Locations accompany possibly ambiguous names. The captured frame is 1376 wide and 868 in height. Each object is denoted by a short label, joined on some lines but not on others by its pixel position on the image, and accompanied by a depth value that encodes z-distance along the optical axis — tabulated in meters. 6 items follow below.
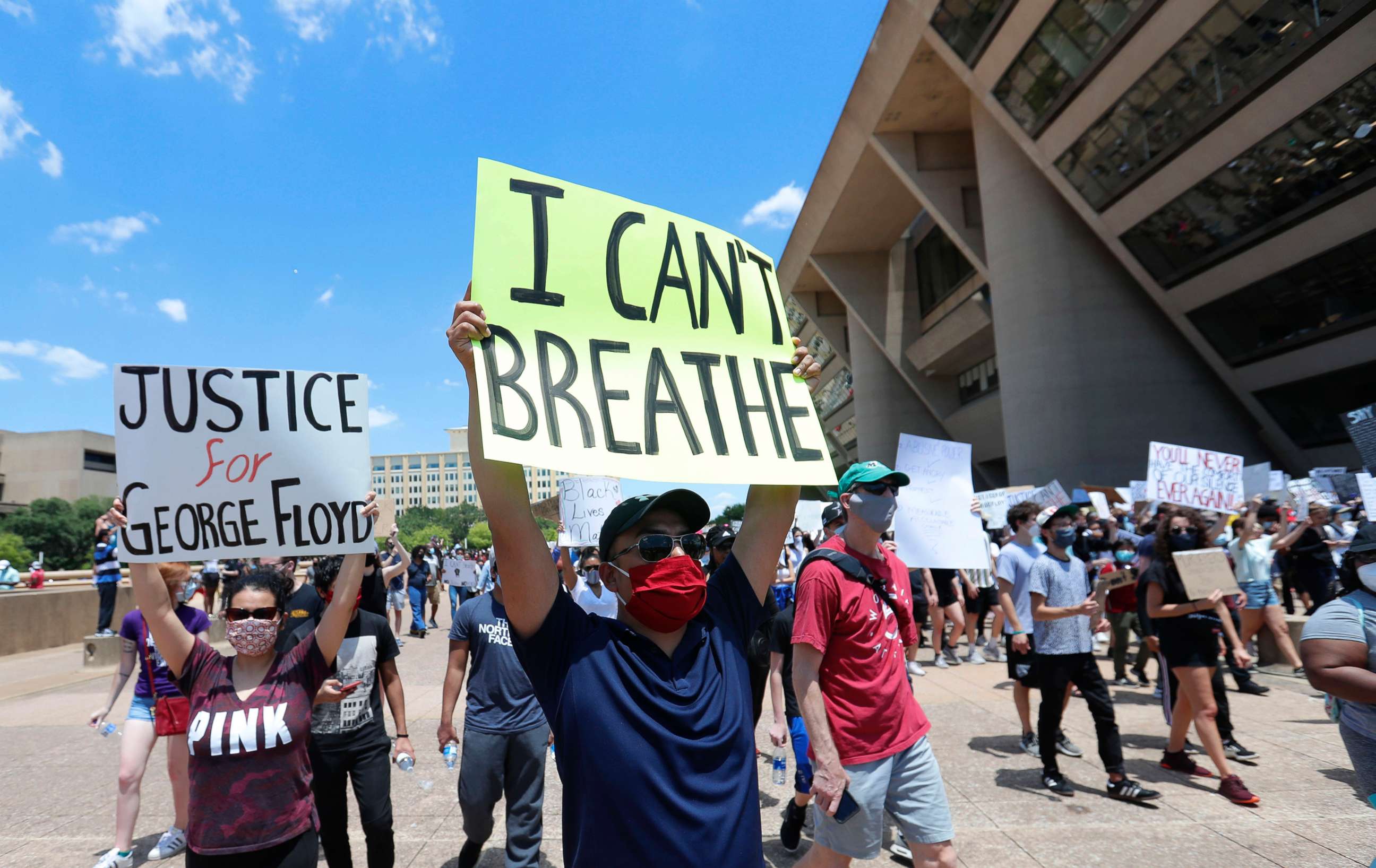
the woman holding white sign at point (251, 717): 2.81
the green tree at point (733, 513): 92.94
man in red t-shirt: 3.22
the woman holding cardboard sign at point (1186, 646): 5.38
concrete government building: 19.28
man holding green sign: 1.82
